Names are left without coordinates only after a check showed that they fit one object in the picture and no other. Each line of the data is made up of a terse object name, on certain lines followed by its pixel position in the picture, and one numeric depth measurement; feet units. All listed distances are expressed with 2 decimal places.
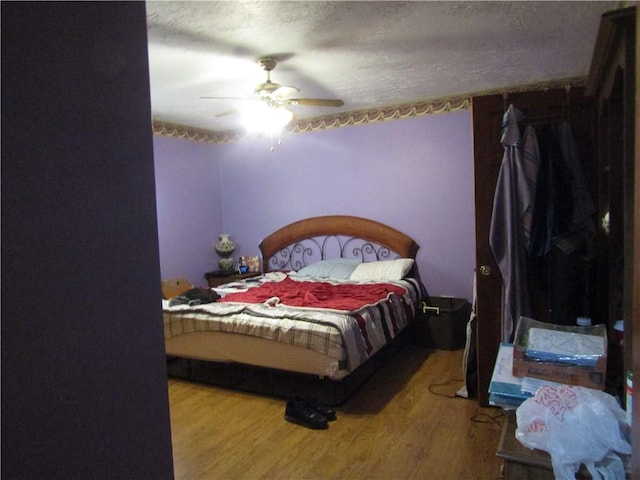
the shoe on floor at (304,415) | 8.68
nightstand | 16.89
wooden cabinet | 2.40
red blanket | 10.85
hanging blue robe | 7.73
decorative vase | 17.84
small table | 3.84
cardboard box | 4.52
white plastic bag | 3.64
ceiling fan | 9.63
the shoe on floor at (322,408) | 9.00
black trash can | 13.14
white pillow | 13.82
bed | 9.20
